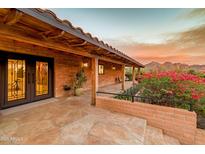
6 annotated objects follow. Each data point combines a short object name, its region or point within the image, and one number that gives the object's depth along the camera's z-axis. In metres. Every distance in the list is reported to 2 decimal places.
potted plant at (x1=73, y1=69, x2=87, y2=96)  6.77
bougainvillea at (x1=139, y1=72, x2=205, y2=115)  4.22
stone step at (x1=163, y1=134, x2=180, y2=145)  3.28
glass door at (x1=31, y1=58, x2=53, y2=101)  5.09
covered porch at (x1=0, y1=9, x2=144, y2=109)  2.18
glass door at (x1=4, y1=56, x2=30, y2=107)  4.23
